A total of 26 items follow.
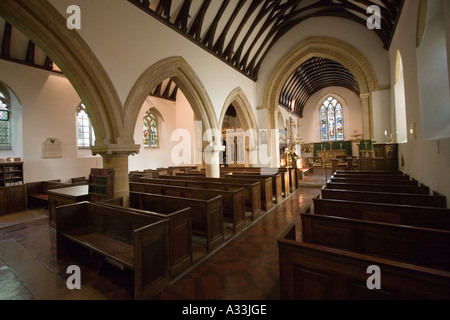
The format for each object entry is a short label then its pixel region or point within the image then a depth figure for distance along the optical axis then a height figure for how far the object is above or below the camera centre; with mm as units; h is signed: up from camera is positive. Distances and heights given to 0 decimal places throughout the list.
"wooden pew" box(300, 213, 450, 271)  1971 -832
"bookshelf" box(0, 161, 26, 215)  6582 -632
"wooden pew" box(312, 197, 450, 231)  2445 -689
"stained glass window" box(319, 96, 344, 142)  19831 +3500
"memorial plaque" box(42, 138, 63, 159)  7641 +634
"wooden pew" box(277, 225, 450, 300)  1343 -831
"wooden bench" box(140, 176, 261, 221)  4930 -644
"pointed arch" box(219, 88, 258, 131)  9474 +2485
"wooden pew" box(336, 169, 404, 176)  5380 -389
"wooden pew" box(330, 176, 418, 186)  4186 -495
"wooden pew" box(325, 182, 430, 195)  3597 -546
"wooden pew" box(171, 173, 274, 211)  5635 -655
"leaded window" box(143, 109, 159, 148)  11500 +1793
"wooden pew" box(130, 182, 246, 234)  4202 -733
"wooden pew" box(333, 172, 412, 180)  4779 -439
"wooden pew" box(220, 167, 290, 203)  6339 -547
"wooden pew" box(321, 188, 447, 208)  2963 -603
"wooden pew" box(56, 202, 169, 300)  2322 -1001
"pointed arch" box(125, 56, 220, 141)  5074 +2164
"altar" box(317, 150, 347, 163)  17147 +432
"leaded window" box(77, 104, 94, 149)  8969 +1441
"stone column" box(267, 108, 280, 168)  11023 +1255
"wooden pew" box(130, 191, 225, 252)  3492 -869
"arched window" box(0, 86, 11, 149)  7102 +1553
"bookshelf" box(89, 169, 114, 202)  4133 -384
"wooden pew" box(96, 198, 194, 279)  2781 -1033
